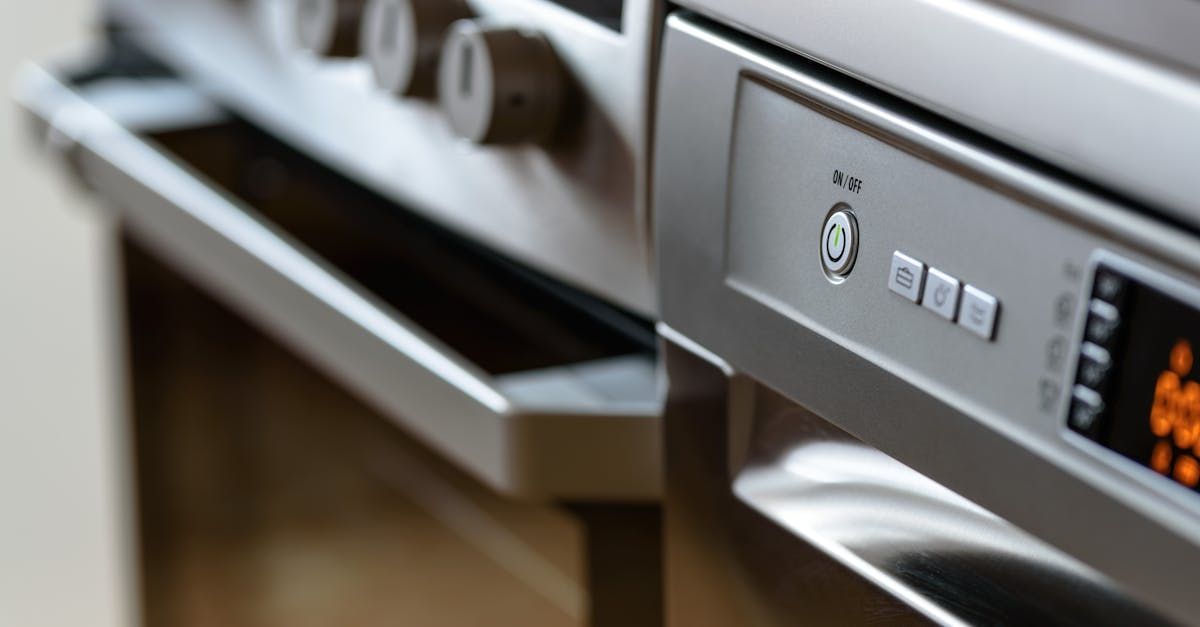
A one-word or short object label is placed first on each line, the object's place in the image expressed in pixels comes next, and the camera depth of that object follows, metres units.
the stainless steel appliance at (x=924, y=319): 0.93
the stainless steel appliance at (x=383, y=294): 1.19
